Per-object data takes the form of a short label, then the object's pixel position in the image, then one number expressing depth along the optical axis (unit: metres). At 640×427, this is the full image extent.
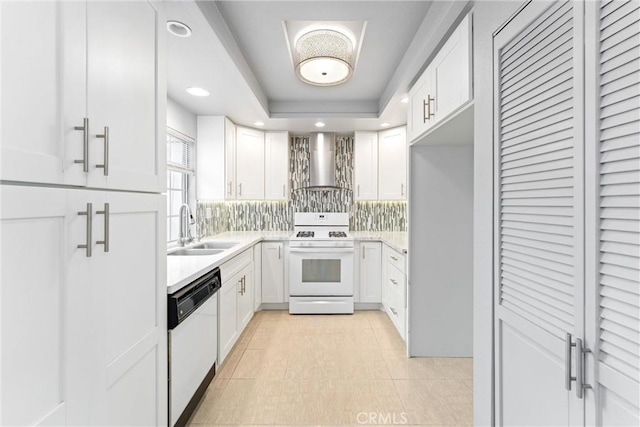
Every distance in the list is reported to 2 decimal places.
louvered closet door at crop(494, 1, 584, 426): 0.91
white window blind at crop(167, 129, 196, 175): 3.13
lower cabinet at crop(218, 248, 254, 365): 2.44
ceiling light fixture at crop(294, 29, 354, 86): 2.22
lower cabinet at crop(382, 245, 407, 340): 3.00
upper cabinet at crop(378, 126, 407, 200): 4.11
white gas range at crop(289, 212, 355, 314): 3.83
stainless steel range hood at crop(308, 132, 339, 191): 4.28
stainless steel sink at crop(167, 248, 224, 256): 2.87
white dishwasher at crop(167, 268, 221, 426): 1.59
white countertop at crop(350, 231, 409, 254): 3.21
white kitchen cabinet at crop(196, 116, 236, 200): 3.61
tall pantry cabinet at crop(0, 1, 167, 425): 0.73
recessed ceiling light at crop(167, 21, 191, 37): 1.79
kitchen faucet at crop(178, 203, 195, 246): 3.02
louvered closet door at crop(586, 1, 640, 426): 0.73
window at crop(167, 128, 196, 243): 3.17
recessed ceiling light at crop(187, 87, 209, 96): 2.76
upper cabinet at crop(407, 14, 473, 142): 1.61
